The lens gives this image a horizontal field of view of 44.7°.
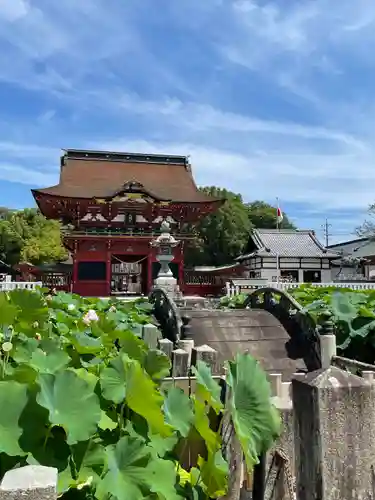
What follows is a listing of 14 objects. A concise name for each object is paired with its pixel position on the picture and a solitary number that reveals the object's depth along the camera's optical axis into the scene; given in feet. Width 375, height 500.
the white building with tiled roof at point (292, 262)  84.89
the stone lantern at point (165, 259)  49.16
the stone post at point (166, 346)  16.78
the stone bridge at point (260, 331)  22.66
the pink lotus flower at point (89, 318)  12.56
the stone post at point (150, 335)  18.02
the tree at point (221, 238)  114.32
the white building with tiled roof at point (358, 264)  92.43
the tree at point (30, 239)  99.76
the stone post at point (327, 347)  19.07
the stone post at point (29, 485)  3.73
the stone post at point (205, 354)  12.38
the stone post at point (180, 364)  12.87
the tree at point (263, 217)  136.55
